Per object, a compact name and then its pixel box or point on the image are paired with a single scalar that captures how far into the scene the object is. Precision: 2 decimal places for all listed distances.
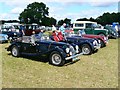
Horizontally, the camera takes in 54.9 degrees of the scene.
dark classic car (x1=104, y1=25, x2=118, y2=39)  11.27
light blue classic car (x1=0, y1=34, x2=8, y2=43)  8.44
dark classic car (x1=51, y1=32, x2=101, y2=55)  6.08
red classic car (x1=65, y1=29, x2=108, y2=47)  7.57
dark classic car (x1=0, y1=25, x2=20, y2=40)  9.48
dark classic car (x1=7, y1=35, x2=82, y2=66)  4.68
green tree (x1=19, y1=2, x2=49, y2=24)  34.47
